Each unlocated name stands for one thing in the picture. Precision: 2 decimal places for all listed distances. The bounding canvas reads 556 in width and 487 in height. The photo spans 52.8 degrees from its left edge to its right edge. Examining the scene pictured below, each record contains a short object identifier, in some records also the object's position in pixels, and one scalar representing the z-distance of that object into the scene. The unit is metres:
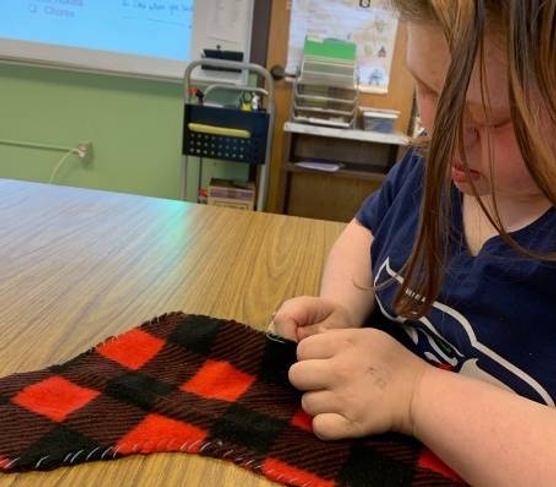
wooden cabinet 2.17
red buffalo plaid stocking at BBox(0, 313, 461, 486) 0.37
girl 0.34
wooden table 0.37
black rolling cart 2.00
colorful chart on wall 2.27
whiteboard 2.29
